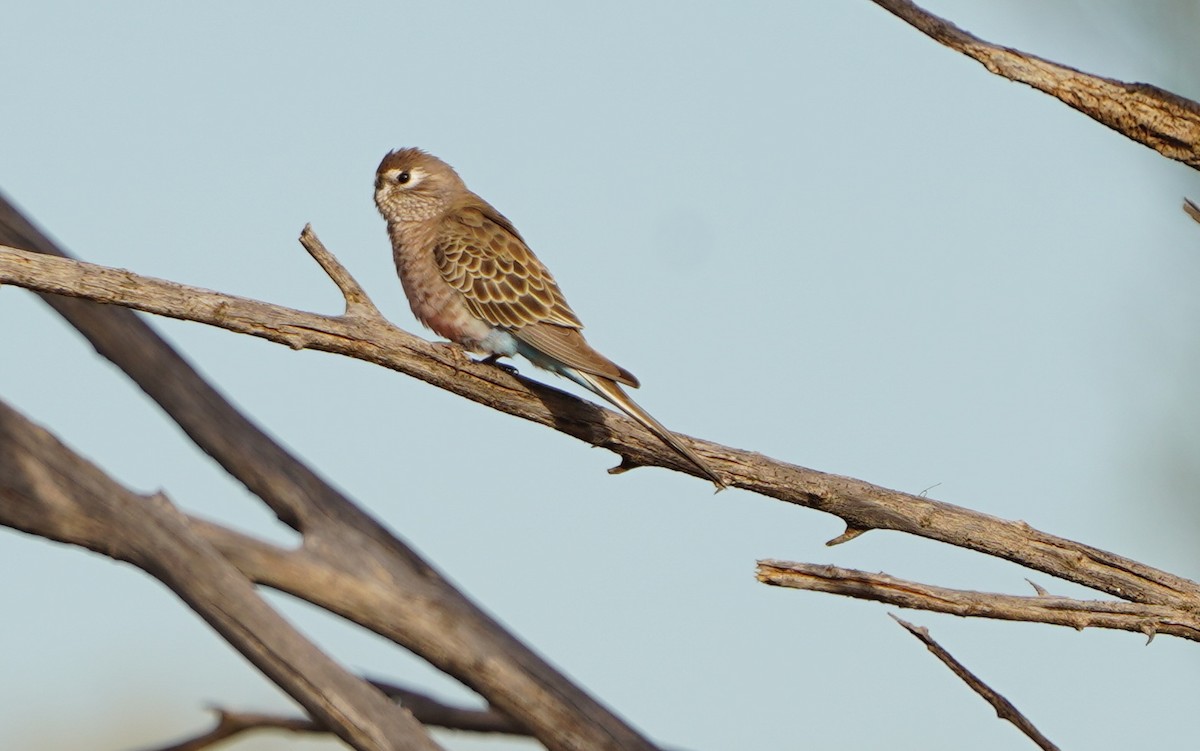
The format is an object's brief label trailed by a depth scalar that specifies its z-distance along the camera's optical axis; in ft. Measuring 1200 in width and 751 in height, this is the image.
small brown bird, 41.86
